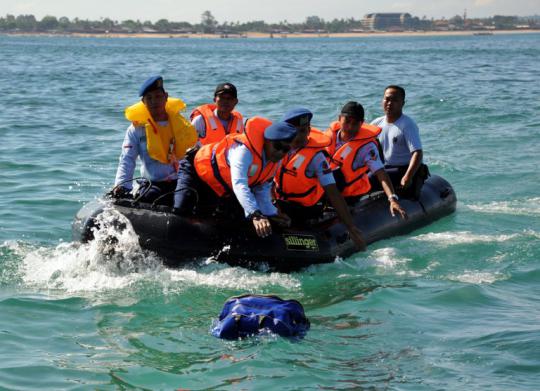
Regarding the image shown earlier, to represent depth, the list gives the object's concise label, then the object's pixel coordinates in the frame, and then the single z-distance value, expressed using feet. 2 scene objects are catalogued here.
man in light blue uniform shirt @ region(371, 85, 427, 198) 32.94
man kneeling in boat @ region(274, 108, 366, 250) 27.71
